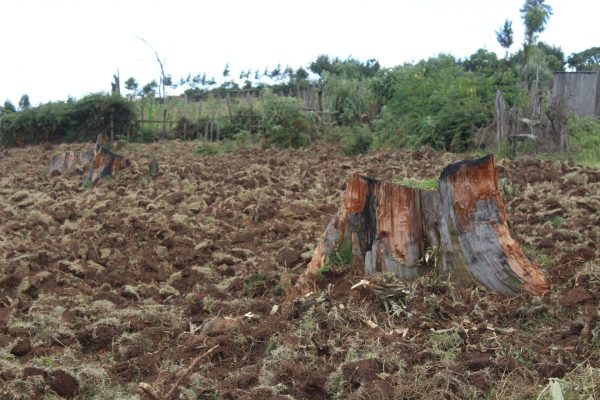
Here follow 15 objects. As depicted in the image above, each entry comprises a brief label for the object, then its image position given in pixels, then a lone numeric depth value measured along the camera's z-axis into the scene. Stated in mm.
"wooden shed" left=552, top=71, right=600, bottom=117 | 20188
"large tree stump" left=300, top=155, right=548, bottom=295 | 4223
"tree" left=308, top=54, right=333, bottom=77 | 34625
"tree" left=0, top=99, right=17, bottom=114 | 23430
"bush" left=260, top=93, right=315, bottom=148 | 16859
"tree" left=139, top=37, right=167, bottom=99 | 19000
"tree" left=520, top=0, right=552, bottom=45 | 36344
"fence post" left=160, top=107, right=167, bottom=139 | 18716
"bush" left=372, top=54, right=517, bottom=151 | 14375
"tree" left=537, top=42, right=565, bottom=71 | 32312
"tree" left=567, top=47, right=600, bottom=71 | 36844
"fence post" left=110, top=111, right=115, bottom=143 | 19141
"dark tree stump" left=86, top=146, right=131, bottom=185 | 10266
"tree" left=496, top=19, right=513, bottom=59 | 36344
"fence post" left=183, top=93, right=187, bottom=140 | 19520
